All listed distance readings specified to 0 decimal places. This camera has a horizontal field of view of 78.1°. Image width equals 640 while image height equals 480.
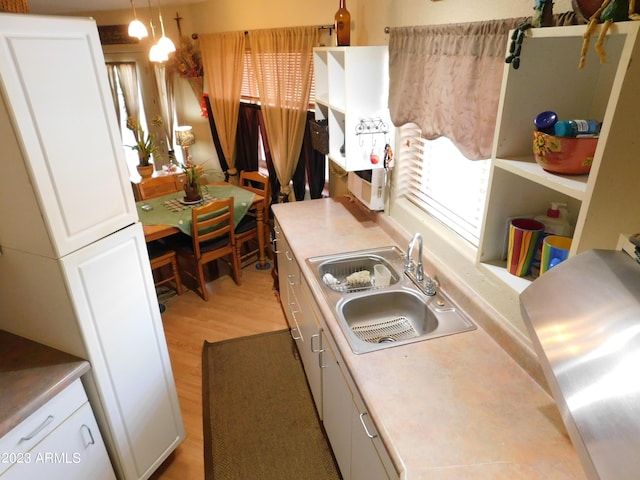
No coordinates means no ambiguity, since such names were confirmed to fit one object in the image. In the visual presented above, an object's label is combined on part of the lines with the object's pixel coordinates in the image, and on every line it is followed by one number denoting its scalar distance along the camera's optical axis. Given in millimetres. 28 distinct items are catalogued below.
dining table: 3105
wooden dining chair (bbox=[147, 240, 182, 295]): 3182
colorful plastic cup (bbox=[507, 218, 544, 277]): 1204
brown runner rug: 1993
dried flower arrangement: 4426
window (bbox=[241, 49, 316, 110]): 3758
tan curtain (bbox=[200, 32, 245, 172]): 3793
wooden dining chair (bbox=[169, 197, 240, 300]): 3132
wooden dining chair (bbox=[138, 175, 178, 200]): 3834
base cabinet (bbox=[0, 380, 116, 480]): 1288
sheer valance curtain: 1301
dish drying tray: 1961
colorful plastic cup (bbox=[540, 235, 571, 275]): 1150
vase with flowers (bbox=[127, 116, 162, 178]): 4266
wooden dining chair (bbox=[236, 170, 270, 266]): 3617
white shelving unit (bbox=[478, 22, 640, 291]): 787
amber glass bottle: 2250
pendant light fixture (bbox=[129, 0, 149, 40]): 2771
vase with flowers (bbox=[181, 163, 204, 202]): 3488
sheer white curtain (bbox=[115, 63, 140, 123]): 4906
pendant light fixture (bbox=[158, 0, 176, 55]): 2889
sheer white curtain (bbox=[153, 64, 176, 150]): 4785
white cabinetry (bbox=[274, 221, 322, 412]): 2023
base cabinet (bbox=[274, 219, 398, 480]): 1320
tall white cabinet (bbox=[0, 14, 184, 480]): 1160
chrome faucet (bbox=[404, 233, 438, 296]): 1754
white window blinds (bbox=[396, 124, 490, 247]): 1730
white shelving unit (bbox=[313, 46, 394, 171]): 2031
